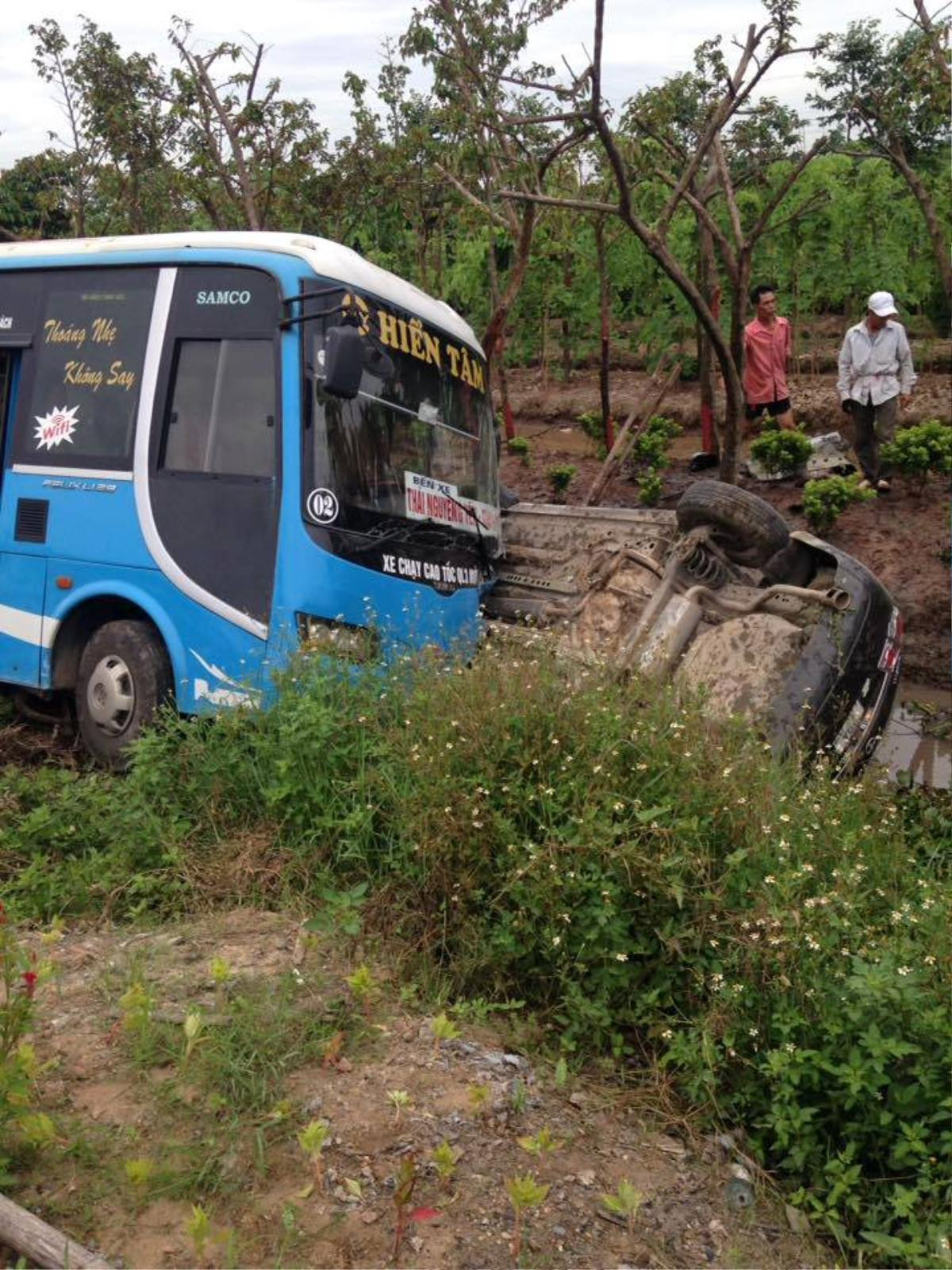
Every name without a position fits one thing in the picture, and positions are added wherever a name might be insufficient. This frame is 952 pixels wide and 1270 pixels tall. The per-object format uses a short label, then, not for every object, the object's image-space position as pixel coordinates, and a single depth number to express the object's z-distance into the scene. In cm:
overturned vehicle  583
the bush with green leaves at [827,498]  1004
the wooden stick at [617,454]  1148
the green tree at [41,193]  1466
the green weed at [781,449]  1116
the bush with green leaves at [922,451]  1043
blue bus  598
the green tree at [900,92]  877
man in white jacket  1053
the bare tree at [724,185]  744
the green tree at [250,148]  1195
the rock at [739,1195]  334
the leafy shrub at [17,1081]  300
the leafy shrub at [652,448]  1240
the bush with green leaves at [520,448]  1471
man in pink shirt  1123
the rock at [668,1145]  352
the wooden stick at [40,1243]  273
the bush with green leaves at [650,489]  1145
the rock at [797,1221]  328
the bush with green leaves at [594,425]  1466
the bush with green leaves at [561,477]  1228
